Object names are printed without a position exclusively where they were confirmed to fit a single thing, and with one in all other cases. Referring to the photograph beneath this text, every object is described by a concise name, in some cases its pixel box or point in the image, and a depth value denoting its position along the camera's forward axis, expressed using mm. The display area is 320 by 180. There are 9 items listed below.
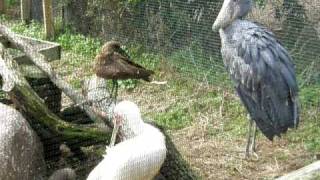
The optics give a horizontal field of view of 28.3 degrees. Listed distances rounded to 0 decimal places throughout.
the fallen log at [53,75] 3867
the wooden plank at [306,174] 2049
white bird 2881
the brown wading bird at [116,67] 3998
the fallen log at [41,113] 3576
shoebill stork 3910
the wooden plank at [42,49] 4168
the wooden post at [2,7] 7730
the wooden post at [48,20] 6699
